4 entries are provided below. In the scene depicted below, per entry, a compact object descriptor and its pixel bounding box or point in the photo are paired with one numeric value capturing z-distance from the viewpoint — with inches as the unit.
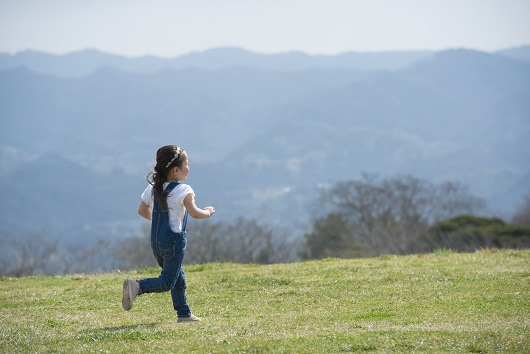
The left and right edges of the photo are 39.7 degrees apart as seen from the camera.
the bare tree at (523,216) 3438.5
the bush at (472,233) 1999.9
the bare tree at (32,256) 3159.5
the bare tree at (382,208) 2965.1
